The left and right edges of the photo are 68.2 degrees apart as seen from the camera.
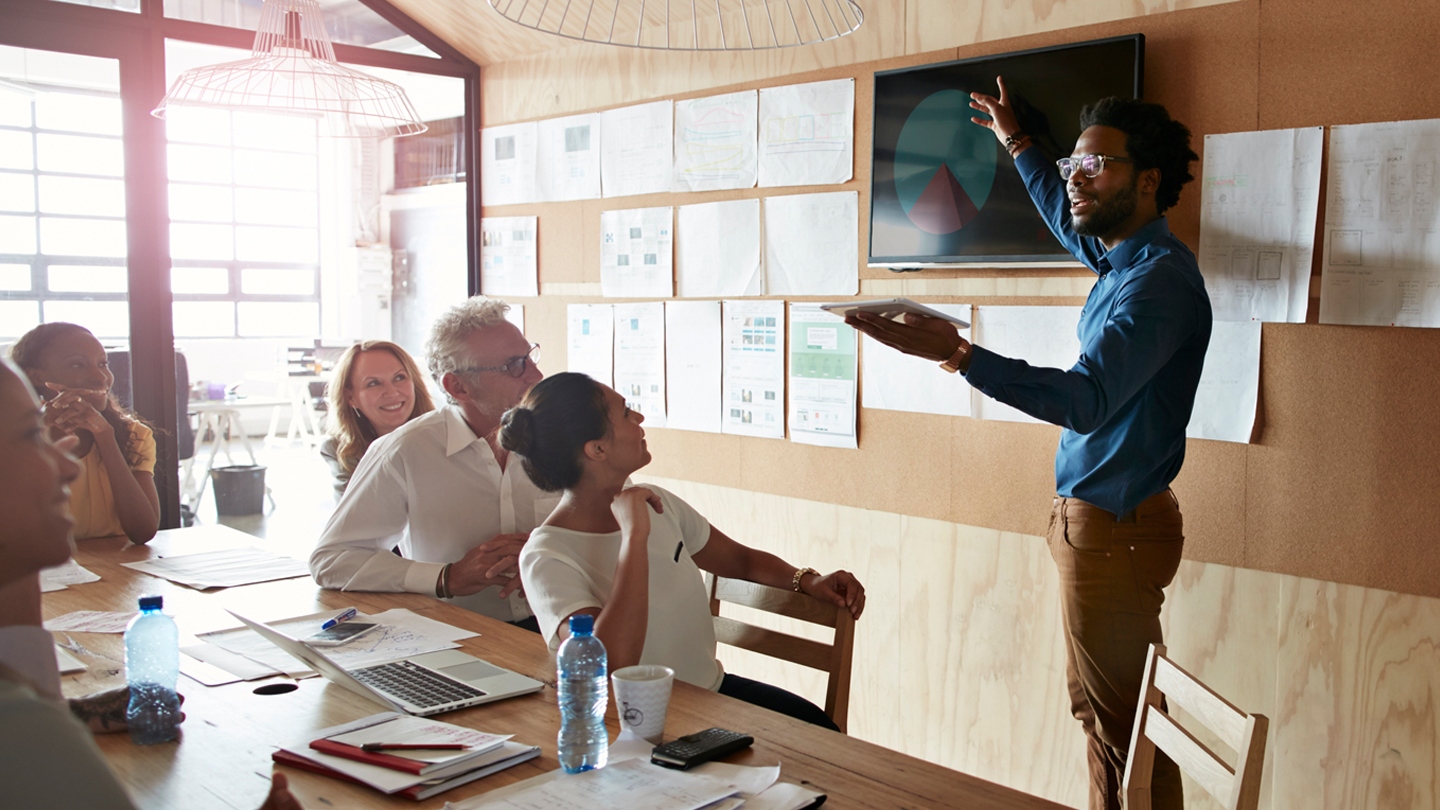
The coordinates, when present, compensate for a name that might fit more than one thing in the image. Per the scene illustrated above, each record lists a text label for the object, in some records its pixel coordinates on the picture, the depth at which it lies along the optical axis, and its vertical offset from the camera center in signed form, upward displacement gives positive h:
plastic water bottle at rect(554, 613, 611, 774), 1.32 -0.49
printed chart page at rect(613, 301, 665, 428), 3.69 -0.15
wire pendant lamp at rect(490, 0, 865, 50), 3.20 +0.95
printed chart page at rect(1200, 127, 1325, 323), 2.27 +0.23
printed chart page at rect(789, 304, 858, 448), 3.14 -0.18
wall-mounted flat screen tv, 2.56 +0.45
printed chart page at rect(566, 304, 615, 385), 3.87 -0.10
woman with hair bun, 1.85 -0.40
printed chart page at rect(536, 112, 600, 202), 3.88 +0.57
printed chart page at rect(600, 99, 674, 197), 3.62 +0.57
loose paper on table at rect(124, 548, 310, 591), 2.40 -0.62
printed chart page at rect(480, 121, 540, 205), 4.13 +0.59
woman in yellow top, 2.77 -0.33
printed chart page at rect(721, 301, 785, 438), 3.33 -0.16
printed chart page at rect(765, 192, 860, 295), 3.10 +0.22
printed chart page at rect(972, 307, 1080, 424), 2.65 -0.04
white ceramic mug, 1.41 -0.51
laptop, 1.58 -0.58
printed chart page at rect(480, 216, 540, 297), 4.15 +0.22
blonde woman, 3.21 -0.27
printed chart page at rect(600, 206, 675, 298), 3.63 +0.21
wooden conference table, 1.28 -0.59
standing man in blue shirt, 2.09 -0.21
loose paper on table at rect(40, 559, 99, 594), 2.31 -0.61
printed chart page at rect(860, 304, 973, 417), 2.88 -0.18
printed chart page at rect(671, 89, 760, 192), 3.35 +0.56
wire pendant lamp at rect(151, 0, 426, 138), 2.12 +0.49
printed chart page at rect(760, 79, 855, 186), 3.09 +0.55
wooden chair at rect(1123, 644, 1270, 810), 1.25 -0.55
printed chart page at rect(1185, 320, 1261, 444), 2.36 -0.13
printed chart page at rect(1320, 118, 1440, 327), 2.13 +0.21
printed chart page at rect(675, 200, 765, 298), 3.37 +0.21
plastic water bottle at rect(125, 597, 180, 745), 1.45 -0.52
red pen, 1.36 -0.56
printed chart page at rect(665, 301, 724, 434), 3.51 -0.17
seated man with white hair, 2.25 -0.42
